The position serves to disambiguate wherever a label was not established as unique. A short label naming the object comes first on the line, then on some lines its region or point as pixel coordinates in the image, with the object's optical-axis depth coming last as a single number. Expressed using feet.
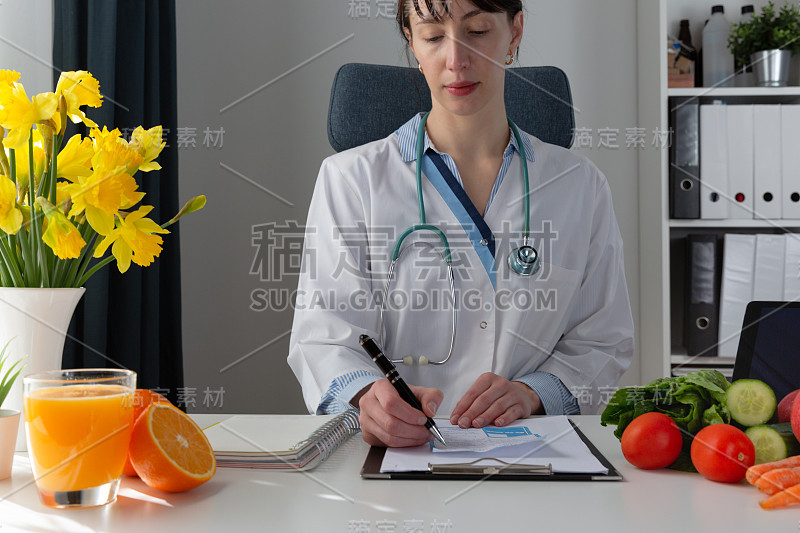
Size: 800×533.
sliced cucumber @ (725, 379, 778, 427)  2.25
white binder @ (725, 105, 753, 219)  6.47
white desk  1.89
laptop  2.55
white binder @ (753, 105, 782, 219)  6.47
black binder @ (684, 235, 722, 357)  6.51
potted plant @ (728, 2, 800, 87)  6.56
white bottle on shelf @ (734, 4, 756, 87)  6.78
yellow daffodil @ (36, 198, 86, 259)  2.23
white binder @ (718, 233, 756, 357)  6.42
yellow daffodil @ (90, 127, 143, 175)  2.34
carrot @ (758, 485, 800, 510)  1.99
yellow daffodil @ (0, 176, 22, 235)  2.30
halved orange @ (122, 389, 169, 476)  2.26
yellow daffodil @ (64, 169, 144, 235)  2.29
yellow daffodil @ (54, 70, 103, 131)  2.48
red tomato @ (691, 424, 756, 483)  2.16
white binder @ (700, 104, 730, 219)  6.49
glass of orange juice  1.99
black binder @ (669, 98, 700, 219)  6.52
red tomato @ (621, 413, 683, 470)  2.31
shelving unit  6.57
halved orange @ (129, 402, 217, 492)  2.10
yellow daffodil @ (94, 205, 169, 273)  2.40
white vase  2.39
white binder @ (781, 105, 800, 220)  6.46
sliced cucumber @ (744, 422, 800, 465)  2.18
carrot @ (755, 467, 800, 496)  2.03
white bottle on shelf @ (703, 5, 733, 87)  6.69
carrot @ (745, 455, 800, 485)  2.09
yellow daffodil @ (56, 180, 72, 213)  2.41
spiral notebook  2.44
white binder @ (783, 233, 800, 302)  6.44
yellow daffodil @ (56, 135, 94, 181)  2.43
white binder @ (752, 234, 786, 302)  6.43
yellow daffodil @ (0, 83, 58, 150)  2.31
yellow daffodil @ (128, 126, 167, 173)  2.48
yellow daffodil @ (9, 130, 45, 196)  2.43
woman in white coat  4.10
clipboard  2.25
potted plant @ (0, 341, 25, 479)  2.25
